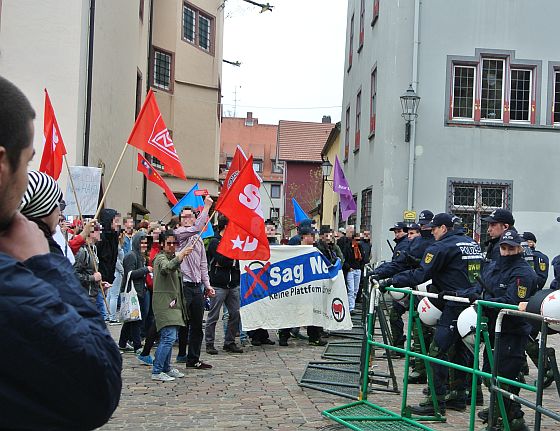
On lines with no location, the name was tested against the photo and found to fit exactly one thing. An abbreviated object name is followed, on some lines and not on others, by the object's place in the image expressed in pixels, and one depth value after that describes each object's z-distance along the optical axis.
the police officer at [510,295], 6.53
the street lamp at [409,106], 18.52
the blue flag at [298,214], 16.36
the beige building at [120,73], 17.52
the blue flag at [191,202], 17.08
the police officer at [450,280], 7.59
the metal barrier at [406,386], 5.11
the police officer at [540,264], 11.13
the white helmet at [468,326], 6.86
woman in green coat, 8.84
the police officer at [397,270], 9.43
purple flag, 18.55
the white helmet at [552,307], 4.96
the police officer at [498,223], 7.84
